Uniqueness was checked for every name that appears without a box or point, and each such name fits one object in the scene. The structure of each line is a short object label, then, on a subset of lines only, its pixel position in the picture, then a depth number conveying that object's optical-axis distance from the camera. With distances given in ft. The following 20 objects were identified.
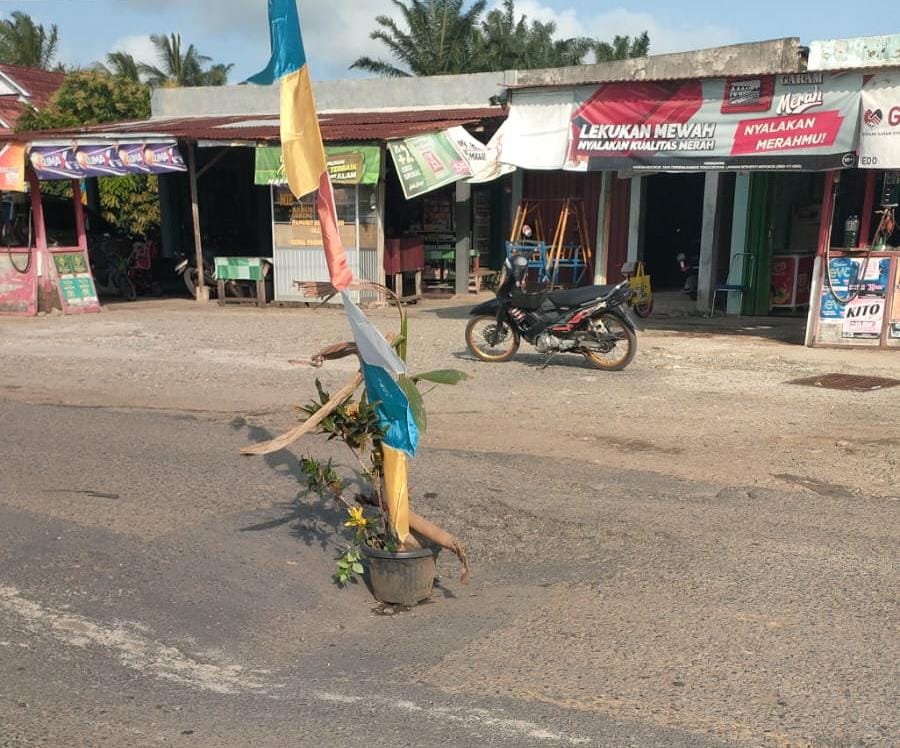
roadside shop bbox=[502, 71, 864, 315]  37.55
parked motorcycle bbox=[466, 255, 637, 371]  34.17
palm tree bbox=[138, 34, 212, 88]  128.98
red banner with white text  36.83
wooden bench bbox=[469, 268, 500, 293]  63.62
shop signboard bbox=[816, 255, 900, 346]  38.37
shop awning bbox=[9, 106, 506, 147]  54.34
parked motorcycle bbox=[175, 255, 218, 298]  62.08
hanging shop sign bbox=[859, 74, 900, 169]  35.35
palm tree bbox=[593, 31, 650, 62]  131.23
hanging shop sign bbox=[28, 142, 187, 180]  48.88
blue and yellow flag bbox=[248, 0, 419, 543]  13.55
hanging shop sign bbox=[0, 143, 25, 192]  48.42
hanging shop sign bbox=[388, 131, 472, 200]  52.11
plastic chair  50.29
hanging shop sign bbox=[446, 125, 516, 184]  50.78
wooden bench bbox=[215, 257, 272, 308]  58.34
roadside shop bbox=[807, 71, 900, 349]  38.40
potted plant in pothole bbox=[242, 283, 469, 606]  14.75
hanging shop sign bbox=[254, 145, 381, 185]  53.78
